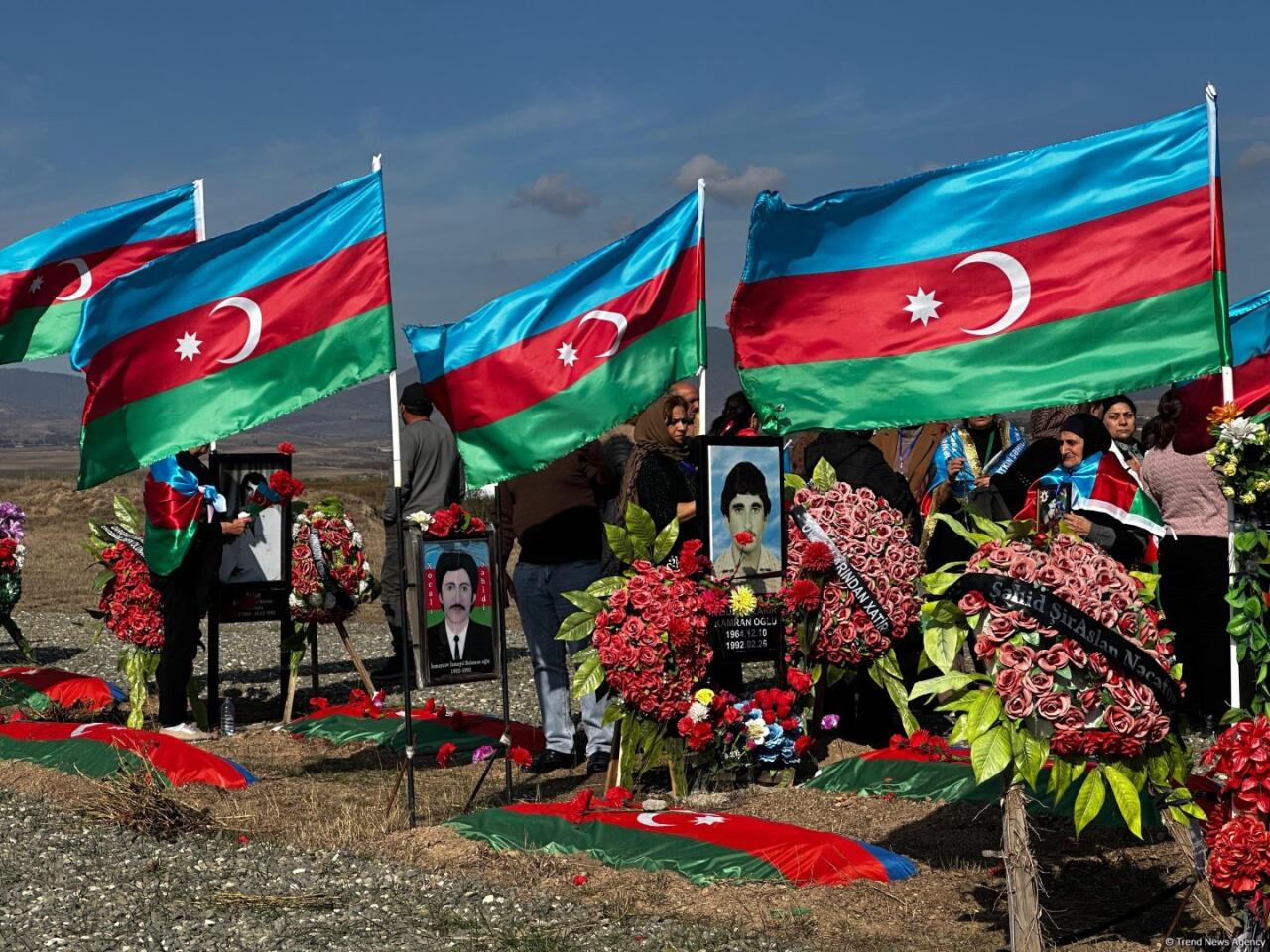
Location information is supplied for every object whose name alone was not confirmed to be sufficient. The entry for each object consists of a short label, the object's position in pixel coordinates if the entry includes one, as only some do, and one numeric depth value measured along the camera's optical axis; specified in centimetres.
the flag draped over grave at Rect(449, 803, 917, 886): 655
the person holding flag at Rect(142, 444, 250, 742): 1025
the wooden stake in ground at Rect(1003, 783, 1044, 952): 526
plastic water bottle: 1092
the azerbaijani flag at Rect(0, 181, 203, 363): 1159
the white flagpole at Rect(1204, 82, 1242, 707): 580
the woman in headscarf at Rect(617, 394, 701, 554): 874
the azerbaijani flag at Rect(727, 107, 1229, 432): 646
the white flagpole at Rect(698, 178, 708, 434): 835
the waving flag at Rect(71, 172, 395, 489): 814
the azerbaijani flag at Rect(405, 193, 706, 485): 806
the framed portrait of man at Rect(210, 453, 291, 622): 1097
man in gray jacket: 1221
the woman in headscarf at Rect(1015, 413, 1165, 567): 824
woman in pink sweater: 995
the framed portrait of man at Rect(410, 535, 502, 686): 798
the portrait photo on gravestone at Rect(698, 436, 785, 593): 836
